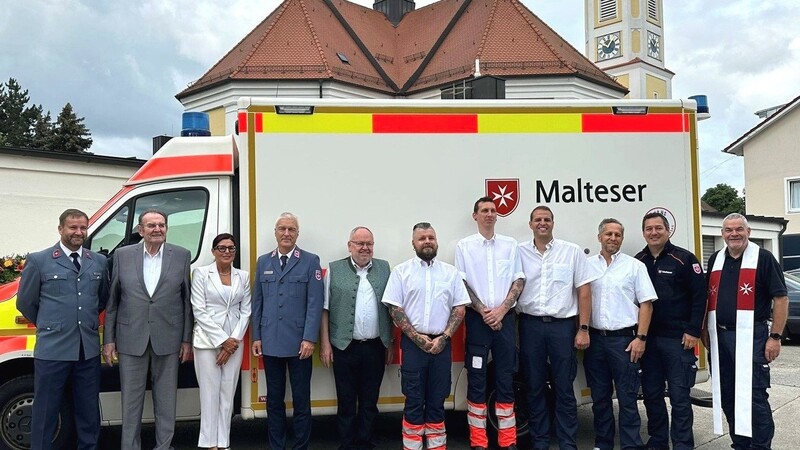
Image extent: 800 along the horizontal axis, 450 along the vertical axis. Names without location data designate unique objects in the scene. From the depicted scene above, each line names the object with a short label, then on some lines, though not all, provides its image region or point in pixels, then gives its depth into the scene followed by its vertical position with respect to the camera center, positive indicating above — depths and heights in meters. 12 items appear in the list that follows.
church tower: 44.38 +11.55
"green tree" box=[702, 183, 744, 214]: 58.03 +2.56
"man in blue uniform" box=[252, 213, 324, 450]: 5.24 -0.57
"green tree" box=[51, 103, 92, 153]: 46.00 +6.93
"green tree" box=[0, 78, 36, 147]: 58.34 +10.55
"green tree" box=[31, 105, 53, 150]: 48.53 +8.56
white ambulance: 5.49 +0.43
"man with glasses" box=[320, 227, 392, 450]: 5.34 -0.69
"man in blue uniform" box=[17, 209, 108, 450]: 4.97 -0.54
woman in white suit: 5.21 -0.65
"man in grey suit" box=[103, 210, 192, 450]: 5.13 -0.55
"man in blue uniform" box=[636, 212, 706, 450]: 5.38 -0.73
